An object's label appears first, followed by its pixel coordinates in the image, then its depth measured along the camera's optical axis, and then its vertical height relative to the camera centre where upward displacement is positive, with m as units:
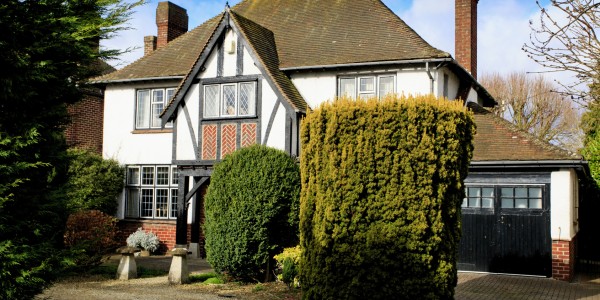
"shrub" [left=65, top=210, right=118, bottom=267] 14.96 -1.08
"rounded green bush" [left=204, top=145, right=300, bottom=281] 12.57 -0.46
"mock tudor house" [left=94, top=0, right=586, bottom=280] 15.37 +2.38
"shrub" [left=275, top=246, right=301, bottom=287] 11.67 -1.42
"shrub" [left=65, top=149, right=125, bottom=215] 19.36 +0.31
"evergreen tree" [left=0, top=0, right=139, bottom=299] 6.24 +0.70
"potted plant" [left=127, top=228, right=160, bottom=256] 19.44 -1.69
